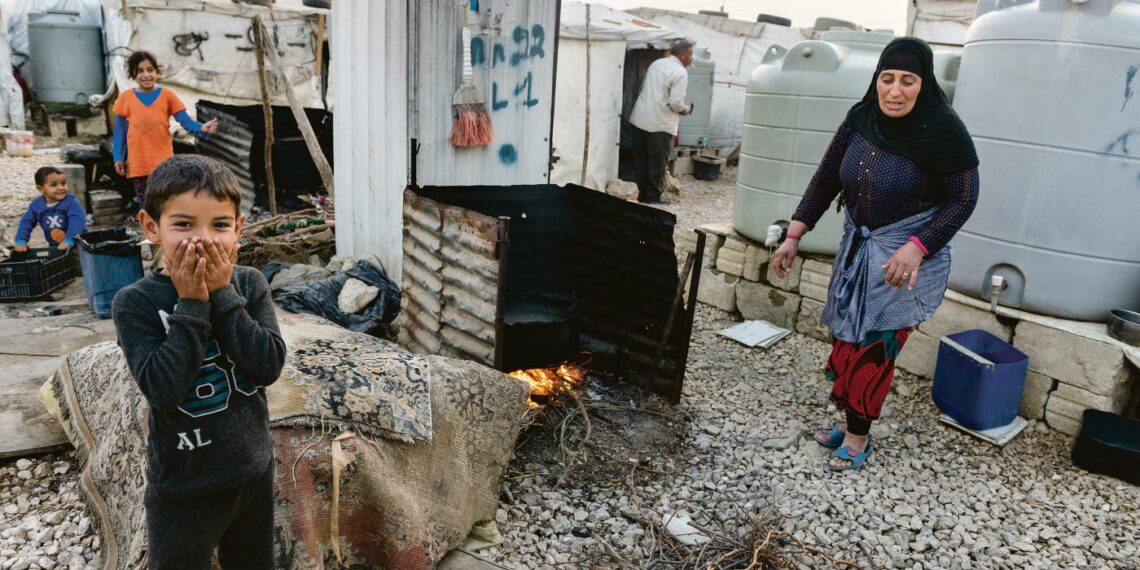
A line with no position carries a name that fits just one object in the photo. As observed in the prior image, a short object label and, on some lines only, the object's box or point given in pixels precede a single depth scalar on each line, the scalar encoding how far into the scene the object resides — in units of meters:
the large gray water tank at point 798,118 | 5.26
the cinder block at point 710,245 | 6.09
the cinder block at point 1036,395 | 4.21
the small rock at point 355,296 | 4.89
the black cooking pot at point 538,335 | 4.02
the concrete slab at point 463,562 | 2.88
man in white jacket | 10.56
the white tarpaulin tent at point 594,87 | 10.34
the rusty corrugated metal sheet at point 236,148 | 7.44
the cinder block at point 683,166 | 13.45
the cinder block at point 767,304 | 5.73
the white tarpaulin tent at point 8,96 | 12.53
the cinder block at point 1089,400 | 4.00
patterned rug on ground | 2.63
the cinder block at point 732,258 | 5.98
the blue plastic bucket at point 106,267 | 4.89
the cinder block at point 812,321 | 5.55
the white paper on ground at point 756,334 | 5.46
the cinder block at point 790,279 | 5.62
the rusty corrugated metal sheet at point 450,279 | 3.64
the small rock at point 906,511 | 3.46
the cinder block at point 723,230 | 6.07
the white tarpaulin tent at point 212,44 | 11.64
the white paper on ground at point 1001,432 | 4.06
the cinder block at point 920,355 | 4.81
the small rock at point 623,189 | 10.90
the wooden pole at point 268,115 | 6.60
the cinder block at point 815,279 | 5.49
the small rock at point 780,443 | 4.04
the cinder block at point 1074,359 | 3.96
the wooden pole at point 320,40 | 12.61
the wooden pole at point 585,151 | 10.34
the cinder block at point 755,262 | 5.84
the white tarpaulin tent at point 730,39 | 15.80
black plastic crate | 5.27
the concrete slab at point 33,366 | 3.34
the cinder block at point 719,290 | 6.09
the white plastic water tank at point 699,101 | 13.61
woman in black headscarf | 3.28
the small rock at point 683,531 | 3.13
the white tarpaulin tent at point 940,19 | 11.07
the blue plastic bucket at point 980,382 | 4.05
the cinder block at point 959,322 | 4.43
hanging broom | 4.96
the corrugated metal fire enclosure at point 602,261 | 4.15
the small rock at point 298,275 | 5.25
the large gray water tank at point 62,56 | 13.49
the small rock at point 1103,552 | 3.20
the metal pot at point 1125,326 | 3.93
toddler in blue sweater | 5.51
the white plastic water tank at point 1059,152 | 3.90
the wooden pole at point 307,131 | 6.41
